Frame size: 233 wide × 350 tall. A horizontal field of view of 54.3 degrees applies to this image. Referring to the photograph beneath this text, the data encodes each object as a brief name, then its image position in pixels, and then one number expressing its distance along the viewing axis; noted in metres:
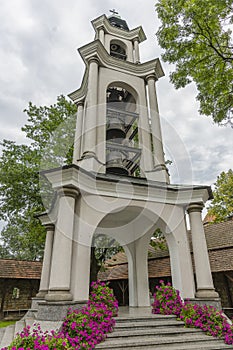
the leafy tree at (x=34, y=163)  10.58
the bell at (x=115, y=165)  7.89
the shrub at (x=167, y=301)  5.32
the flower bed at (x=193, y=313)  4.59
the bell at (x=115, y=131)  8.91
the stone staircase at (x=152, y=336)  4.08
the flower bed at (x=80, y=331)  3.47
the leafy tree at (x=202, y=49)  6.15
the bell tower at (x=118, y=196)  5.16
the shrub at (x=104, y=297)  5.05
